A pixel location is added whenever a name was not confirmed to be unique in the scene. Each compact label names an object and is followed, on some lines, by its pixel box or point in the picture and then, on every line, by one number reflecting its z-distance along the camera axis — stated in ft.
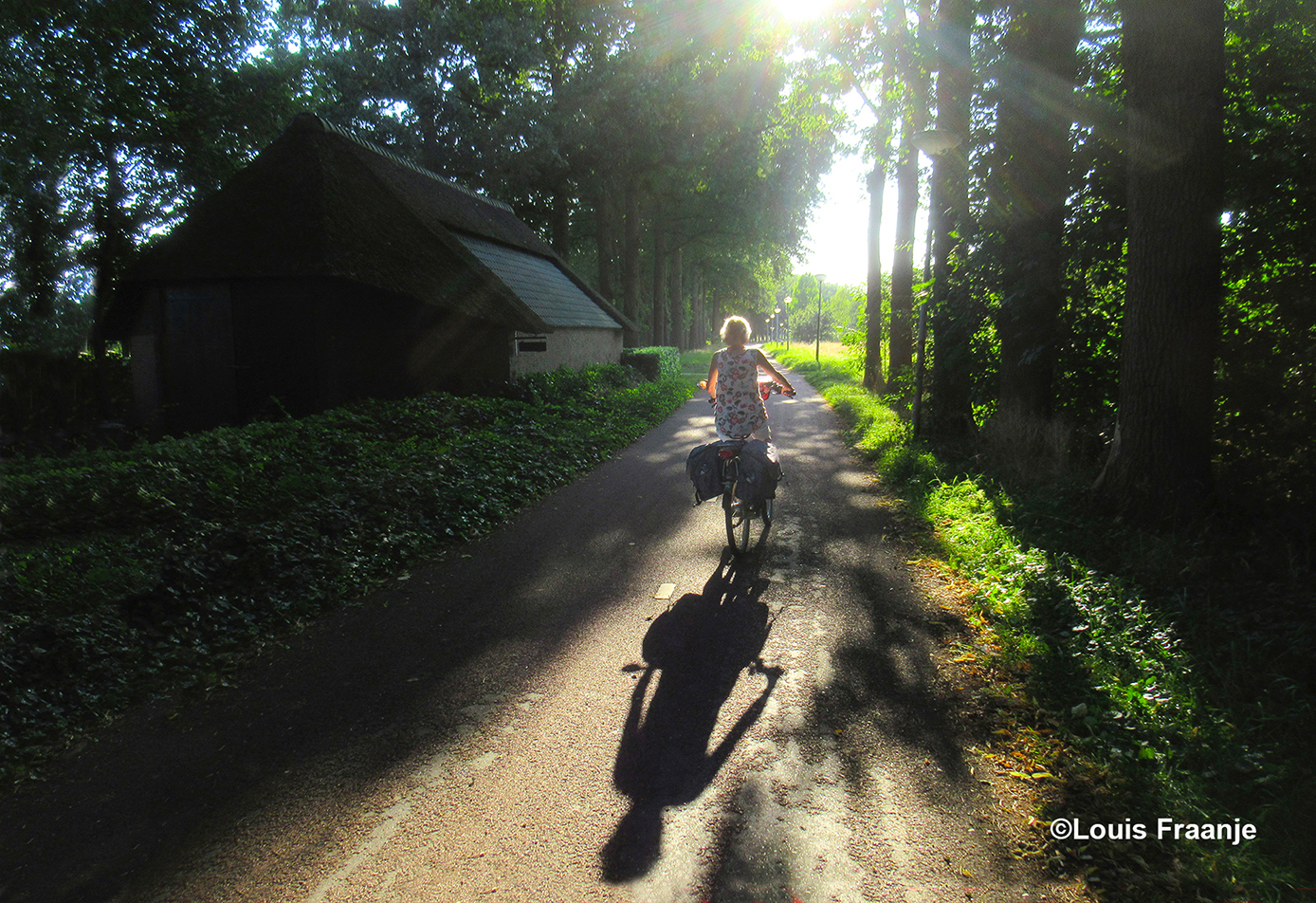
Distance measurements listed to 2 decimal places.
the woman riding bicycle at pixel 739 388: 21.57
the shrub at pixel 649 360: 92.53
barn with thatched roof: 42.45
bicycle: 20.95
